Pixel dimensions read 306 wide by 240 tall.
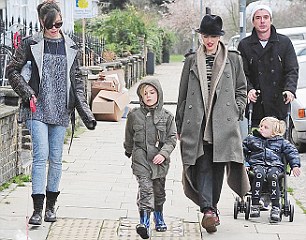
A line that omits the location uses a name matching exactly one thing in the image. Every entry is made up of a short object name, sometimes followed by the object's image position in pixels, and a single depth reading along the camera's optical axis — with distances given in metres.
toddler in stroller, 7.27
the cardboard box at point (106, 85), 16.44
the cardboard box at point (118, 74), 17.51
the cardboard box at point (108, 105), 16.03
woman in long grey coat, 6.85
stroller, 7.36
